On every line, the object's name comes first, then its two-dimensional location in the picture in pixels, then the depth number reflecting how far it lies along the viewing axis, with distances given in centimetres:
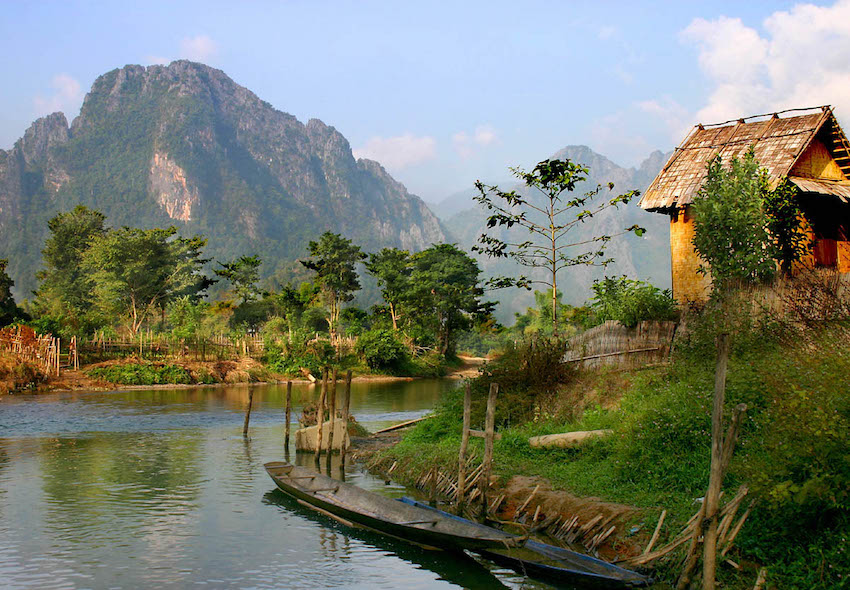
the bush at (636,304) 1723
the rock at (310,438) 2108
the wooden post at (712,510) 799
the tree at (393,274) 6475
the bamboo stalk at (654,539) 940
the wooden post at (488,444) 1300
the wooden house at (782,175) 2183
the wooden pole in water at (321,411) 2006
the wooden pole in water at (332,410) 1981
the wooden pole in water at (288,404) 2220
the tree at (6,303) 4572
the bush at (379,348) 5497
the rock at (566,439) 1459
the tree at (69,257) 6719
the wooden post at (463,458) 1367
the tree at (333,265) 6675
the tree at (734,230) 1769
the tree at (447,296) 6231
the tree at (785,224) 2000
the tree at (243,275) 6850
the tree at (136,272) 5819
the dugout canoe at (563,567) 917
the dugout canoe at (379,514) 1105
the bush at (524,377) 1794
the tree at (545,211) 2186
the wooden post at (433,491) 1507
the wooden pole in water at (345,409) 1900
